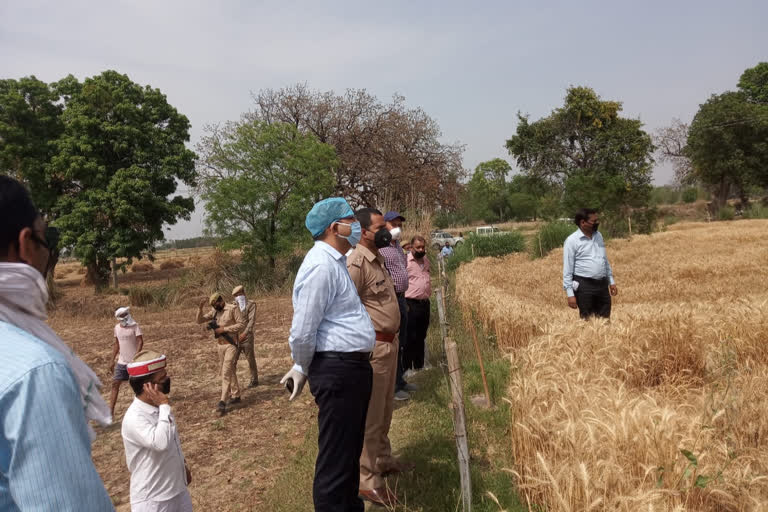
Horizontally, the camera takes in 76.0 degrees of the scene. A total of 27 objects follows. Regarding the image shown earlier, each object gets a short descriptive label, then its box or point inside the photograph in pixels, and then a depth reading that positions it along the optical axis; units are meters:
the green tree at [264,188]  21.45
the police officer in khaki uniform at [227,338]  7.28
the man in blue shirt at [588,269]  6.27
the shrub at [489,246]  25.45
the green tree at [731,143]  37.41
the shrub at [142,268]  40.94
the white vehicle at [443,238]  21.50
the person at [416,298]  7.43
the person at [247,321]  7.84
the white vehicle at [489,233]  27.11
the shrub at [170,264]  42.50
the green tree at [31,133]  23.75
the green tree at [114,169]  23.25
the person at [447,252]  20.44
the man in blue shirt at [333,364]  3.04
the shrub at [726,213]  36.59
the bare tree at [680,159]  45.28
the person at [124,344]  7.32
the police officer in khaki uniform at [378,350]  3.94
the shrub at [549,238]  25.73
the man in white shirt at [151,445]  2.93
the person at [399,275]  6.34
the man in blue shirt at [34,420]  1.03
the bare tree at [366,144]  31.06
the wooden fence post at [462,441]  3.29
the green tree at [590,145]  36.59
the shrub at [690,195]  63.06
